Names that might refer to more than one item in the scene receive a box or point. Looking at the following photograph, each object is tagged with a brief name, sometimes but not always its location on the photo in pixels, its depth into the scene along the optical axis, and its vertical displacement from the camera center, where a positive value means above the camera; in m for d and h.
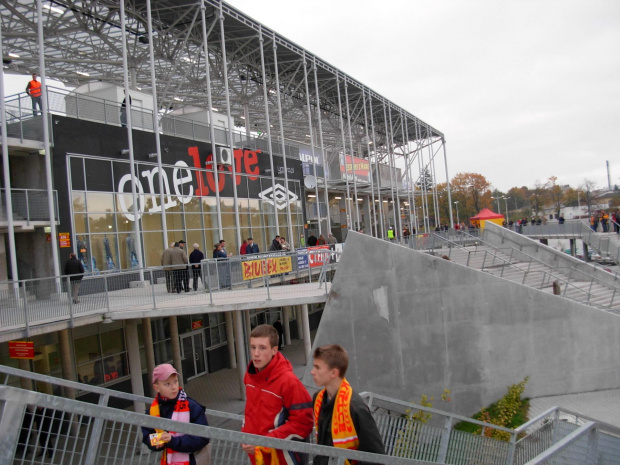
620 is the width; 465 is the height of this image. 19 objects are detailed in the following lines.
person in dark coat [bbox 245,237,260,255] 21.28 -0.35
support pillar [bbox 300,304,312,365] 19.67 -3.78
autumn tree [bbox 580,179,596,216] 95.00 +4.64
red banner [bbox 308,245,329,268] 17.52 -0.83
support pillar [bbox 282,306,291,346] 28.00 -4.89
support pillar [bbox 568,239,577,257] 34.97 -2.36
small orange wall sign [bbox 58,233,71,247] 17.25 +0.55
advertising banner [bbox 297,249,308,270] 17.69 -0.84
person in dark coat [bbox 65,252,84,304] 14.22 -0.33
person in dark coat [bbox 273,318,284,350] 25.22 -4.74
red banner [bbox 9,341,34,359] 11.05 -1.95
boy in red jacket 3.53 -1.15
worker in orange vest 16.56 +5.31
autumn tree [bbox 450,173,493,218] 94.62 +5.80
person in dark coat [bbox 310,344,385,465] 3.42 -1.23
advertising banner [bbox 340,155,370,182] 36.41 +4.59
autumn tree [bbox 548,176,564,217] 98.93 +3.93
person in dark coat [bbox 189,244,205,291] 14.53 -0.82
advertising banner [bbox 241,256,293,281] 15.95 -0.91
